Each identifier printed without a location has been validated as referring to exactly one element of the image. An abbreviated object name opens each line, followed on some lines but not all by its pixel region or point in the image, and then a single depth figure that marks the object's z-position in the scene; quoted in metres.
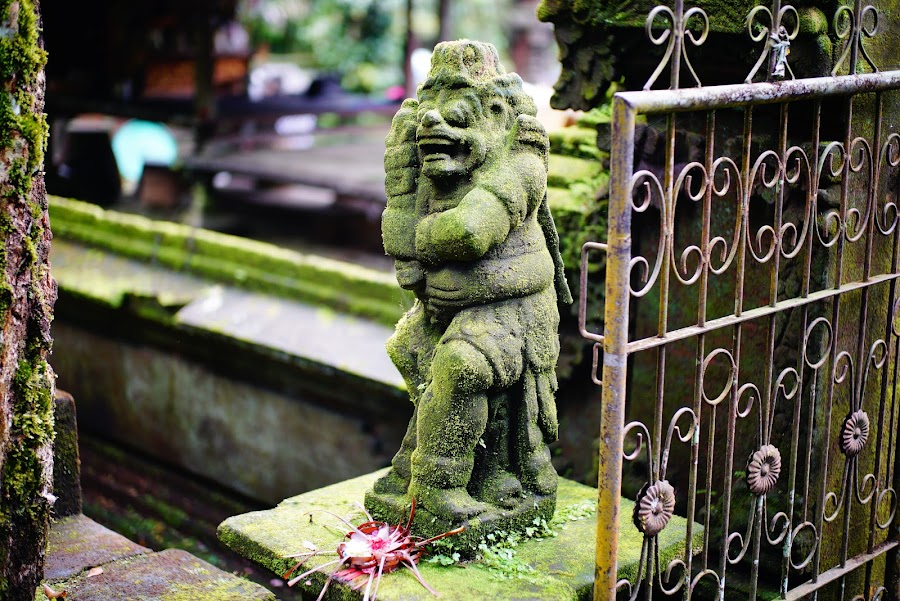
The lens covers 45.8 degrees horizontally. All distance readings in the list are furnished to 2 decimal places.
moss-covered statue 3.20
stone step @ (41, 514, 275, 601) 3.53
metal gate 2.85
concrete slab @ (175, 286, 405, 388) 5.30
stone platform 3.14
